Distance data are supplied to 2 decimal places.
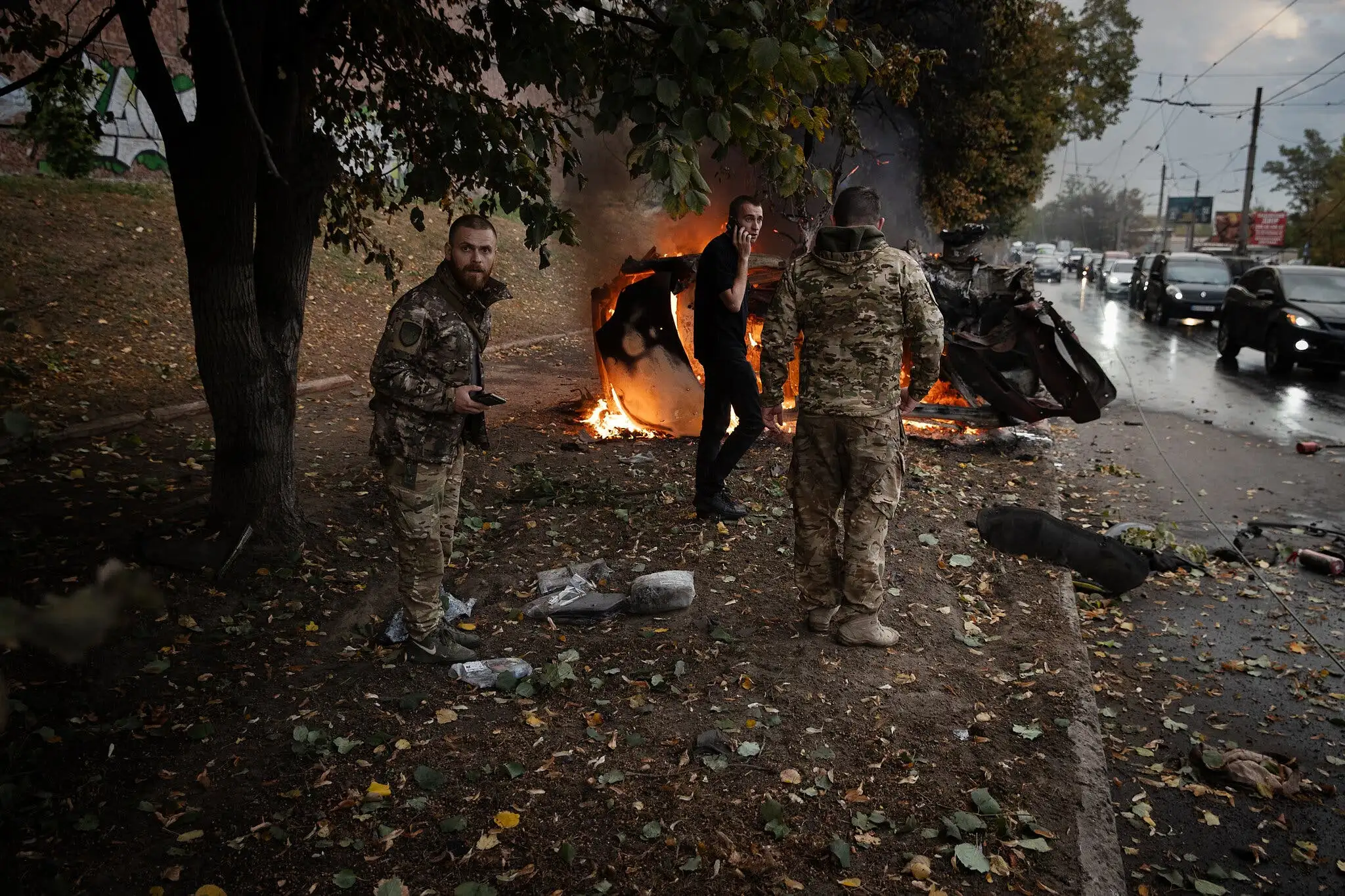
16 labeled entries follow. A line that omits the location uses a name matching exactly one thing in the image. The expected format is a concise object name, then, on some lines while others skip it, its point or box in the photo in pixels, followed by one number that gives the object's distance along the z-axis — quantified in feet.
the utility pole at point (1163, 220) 214.90
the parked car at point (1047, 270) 156.66
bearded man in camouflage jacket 12.46
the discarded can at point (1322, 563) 19.56
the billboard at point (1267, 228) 163.63
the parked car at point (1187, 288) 71.92
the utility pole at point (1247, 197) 103.76
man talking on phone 18.99
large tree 11.38
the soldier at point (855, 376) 13.88
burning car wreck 26.96
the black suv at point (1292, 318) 43.57
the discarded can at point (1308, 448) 29.73
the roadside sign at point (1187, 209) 228.43
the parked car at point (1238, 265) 75.57
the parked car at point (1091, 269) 162.65
